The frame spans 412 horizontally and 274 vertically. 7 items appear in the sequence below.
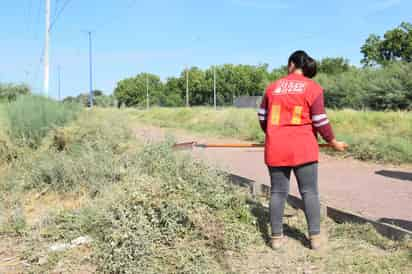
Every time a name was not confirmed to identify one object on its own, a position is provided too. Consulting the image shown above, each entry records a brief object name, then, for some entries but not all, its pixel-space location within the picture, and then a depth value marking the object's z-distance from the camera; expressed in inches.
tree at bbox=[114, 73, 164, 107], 3401.6
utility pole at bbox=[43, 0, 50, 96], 773.9
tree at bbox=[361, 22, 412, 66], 1921.8
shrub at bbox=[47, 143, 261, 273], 134.1
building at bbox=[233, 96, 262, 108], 1627.7
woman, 142.3
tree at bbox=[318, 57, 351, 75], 2413.9
